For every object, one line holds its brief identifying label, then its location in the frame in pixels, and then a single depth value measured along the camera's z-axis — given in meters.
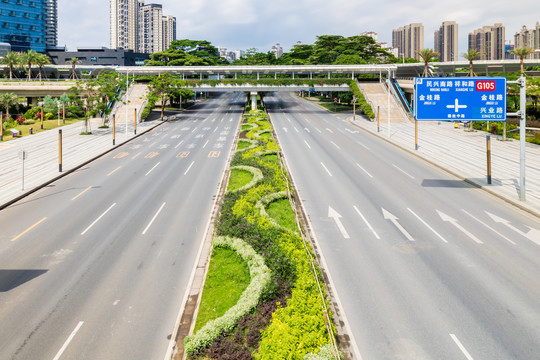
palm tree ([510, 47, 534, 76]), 51.20
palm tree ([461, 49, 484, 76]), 58.38
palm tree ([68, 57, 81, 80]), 93.06
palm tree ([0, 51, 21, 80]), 90.56
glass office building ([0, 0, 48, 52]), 146.50
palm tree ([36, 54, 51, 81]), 90.69
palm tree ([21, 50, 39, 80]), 90.25
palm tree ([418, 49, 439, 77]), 68.31
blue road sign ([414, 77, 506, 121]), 24.00
